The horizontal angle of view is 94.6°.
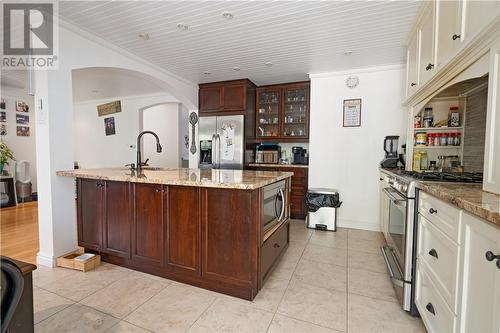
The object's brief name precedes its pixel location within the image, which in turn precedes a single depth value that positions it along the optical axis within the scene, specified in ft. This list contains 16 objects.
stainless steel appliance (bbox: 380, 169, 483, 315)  5.32
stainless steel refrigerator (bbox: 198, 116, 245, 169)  14.14
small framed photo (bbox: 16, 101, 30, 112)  17.19
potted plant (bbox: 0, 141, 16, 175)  15.19
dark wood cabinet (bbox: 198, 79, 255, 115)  14.08
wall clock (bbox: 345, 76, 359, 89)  11.97
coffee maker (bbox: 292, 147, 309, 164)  14.34
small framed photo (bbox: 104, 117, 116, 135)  20.42
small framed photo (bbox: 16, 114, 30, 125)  17.25
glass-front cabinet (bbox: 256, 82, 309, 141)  14.40
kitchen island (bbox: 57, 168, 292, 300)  5.81
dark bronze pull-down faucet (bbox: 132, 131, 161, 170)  8.76
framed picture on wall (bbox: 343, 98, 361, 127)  12.01
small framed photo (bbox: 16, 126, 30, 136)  17.22
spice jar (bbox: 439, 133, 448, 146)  8.48
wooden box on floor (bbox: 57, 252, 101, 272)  7.34
